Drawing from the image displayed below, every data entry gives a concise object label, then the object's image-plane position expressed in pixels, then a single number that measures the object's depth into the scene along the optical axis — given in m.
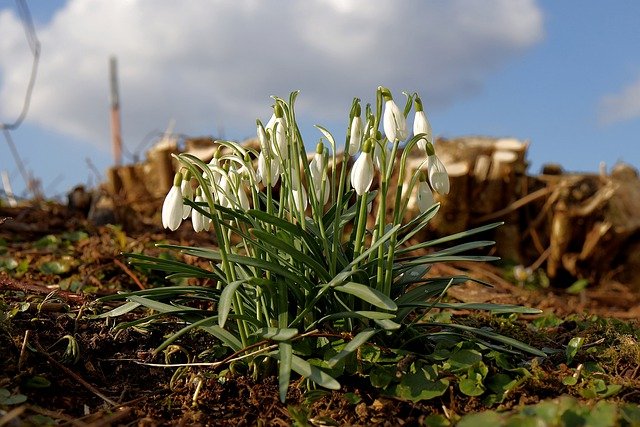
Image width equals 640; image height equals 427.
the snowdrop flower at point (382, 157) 2.27
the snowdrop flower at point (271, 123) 2.35
